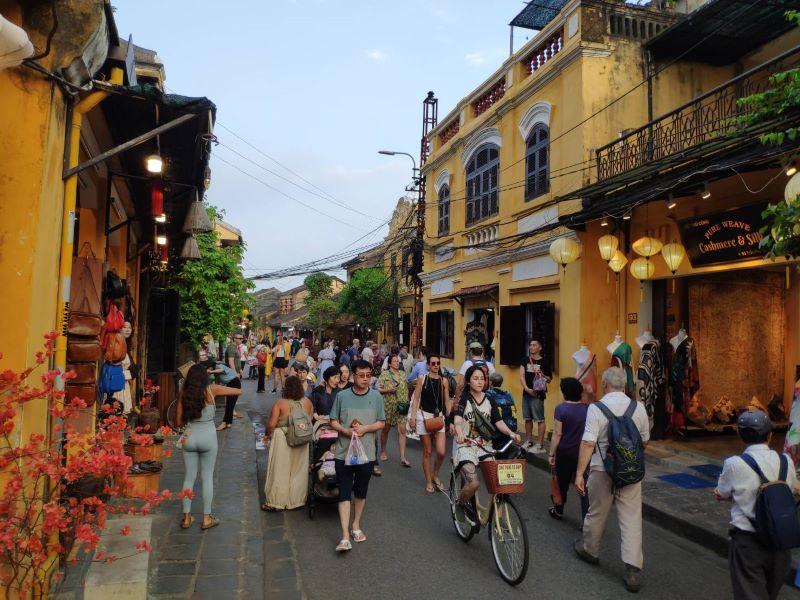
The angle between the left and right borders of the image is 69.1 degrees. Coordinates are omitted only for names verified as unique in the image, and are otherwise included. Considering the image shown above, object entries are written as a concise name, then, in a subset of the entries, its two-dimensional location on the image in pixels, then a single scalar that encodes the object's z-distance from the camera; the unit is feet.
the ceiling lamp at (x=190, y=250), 35.88
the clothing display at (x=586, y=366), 33.96
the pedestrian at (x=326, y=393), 25.61
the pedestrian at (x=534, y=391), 33.42
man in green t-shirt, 18.31
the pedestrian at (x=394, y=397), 30.76
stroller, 21.93
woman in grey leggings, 19.34
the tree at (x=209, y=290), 47.85
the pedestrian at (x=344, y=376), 27.63
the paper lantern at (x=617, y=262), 33.09
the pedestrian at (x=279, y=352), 68.80
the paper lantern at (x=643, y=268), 31.81
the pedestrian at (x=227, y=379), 35.70
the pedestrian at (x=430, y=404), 26.09
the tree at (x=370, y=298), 106.22
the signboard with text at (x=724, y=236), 25.79
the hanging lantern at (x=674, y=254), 29.76
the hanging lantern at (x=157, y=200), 24.92
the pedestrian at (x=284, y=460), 21.94
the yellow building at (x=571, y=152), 34.60
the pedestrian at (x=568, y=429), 20.57
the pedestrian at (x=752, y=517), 12.62
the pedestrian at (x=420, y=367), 36.92
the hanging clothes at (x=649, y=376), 32.37
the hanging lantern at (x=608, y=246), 32.55
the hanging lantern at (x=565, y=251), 34.09
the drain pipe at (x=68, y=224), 14.65
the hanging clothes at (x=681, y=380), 32.99
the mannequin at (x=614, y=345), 33.09
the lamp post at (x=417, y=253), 65.57
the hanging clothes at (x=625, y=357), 32.71
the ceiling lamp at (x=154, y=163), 20.65
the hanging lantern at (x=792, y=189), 16.40
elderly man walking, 16.08
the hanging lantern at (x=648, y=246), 30.91
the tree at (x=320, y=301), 129.75
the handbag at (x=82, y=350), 18.22
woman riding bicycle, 18.07
